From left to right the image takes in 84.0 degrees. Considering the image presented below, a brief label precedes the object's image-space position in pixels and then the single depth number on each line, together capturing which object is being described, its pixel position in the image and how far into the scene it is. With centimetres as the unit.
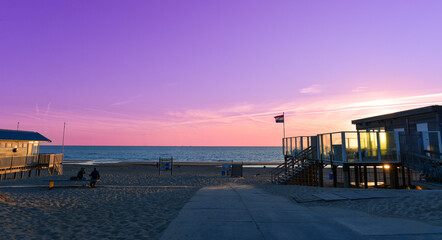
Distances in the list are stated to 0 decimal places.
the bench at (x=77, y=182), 1728
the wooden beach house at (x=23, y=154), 2606
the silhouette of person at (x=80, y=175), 2271
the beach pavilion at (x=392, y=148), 1738
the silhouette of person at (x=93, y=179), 1790
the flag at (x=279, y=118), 3065
